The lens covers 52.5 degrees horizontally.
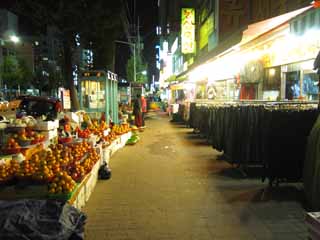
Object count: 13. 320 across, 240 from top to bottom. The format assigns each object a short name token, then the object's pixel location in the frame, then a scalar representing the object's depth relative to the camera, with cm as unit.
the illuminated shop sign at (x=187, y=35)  2602
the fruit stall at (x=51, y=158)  518
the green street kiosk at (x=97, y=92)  1322
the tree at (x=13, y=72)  5881
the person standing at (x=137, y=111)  1789
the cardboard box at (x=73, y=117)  1028
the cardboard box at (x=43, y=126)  820
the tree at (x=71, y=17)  1498
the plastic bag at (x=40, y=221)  364
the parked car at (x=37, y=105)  1451
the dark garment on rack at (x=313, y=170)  476
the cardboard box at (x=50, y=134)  823
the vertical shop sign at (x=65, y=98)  1126
